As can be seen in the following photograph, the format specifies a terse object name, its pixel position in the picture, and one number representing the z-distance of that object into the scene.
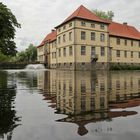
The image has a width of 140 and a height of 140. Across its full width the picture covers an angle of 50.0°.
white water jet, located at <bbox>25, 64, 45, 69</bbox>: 40.49
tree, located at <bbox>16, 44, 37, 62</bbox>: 86.92
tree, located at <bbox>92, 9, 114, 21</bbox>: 47.67
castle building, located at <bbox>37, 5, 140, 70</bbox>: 29.44
